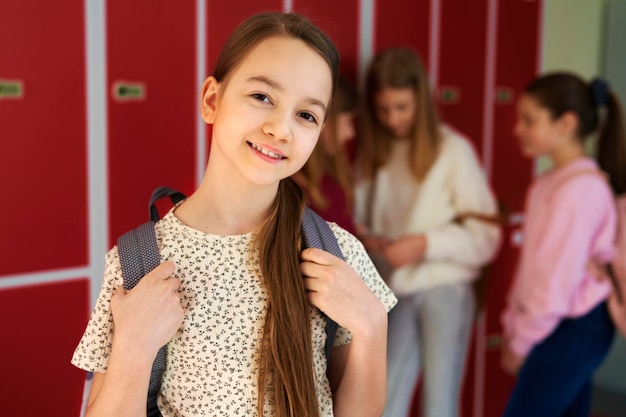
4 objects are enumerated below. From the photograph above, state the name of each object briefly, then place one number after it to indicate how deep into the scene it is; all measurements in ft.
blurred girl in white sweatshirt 8.65
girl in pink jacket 8.22
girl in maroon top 7.84
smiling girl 3.69
